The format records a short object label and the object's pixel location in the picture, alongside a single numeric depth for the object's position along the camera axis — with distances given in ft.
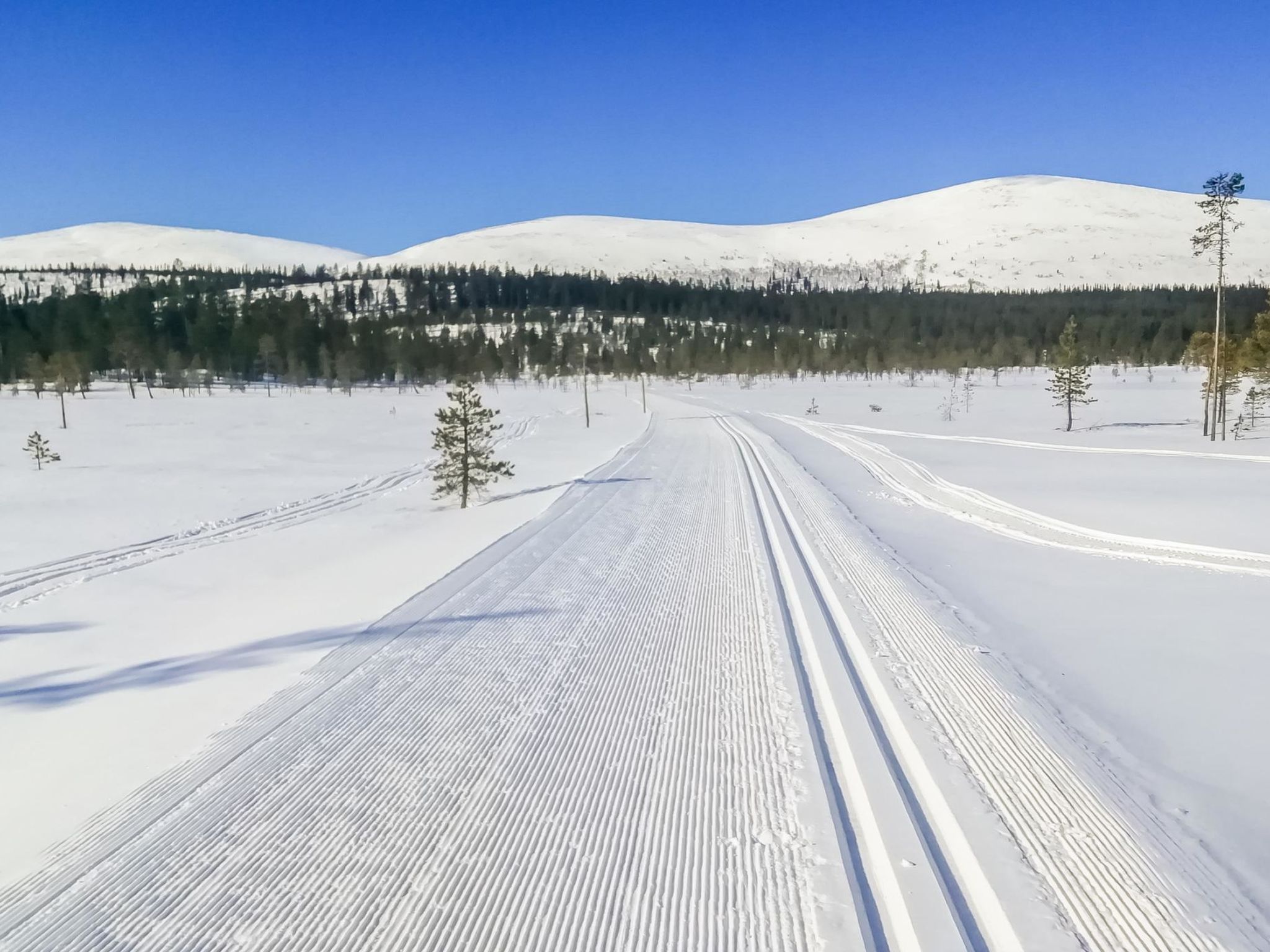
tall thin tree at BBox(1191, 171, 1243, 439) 120.47
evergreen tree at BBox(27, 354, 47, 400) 273.95
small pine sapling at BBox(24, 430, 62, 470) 120.78
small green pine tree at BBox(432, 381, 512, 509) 73.05
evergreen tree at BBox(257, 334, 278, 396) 351.05
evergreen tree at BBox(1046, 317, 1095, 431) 161.07
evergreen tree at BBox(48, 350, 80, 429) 246.68
